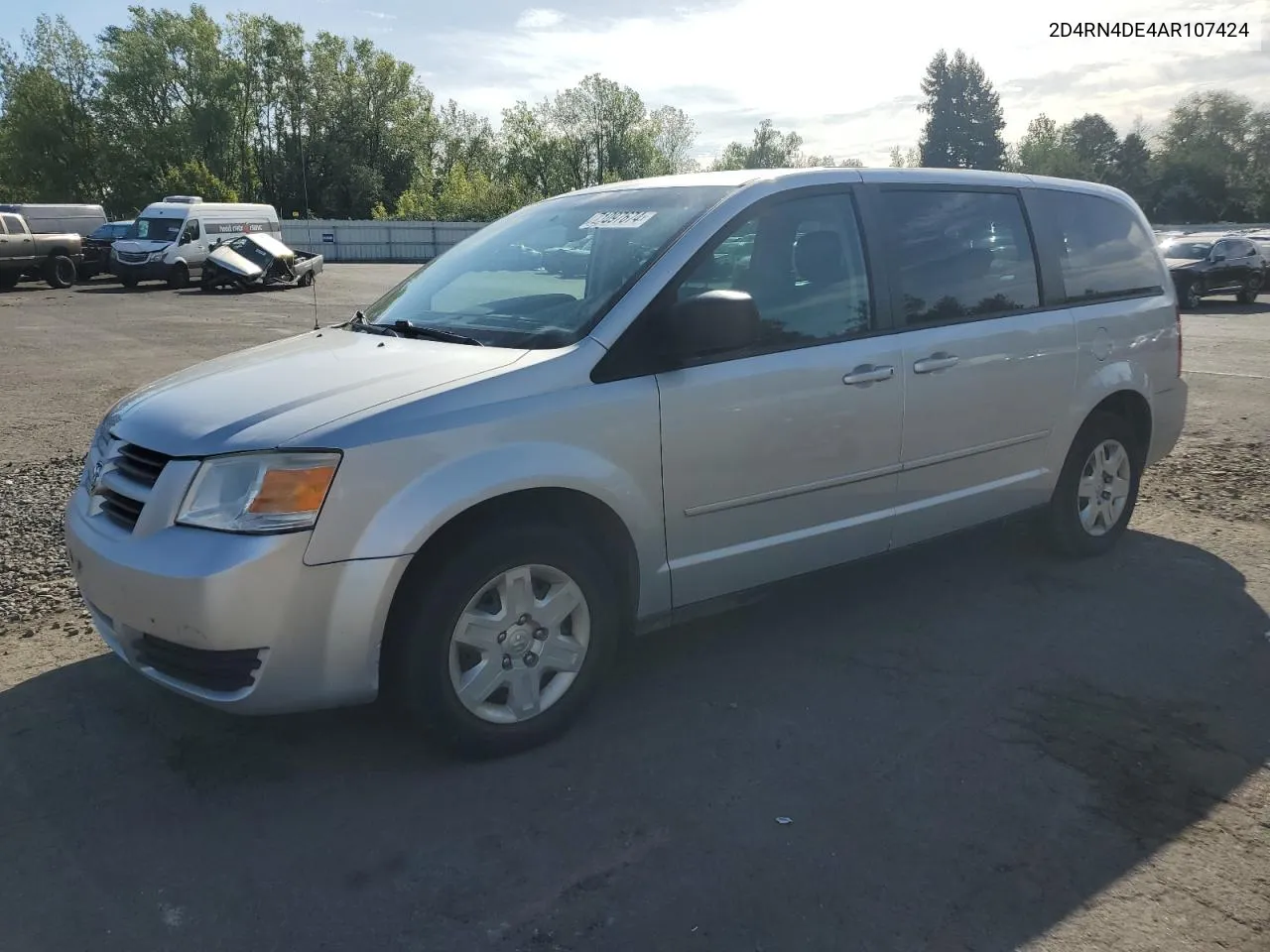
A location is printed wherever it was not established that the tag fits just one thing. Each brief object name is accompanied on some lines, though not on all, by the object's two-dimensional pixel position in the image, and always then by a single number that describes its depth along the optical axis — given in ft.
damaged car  90.12
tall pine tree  298.35
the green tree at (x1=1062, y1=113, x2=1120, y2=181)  241.35
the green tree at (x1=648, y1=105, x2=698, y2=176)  277.03
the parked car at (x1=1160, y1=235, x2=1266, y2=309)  72.79
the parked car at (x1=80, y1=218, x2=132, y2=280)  100.37
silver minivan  9.65
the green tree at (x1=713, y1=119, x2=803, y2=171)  336.08
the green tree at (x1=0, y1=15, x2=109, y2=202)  212.43
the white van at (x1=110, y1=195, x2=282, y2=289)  93.66
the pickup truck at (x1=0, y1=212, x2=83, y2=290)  86.53
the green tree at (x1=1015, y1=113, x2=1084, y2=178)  250.16
